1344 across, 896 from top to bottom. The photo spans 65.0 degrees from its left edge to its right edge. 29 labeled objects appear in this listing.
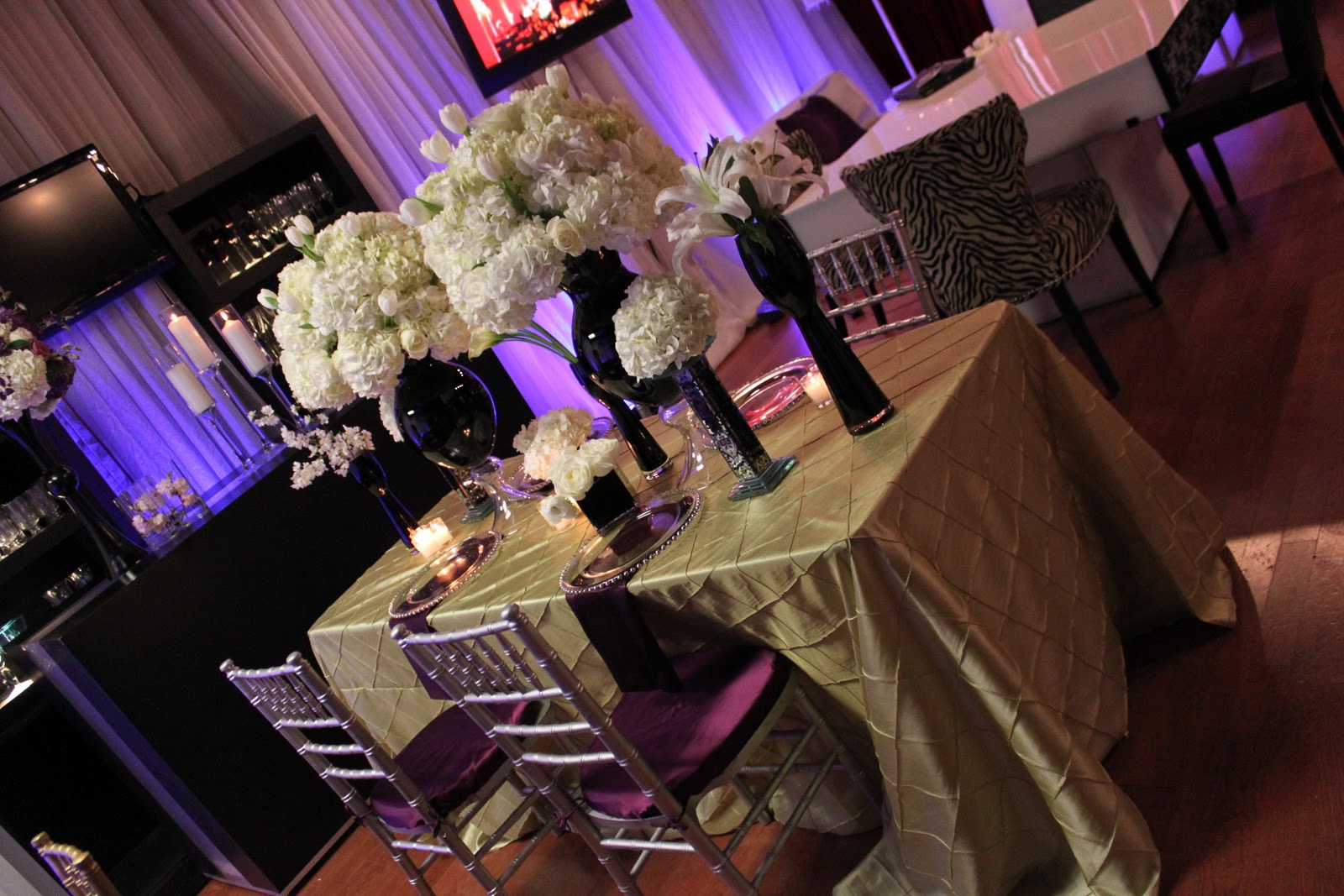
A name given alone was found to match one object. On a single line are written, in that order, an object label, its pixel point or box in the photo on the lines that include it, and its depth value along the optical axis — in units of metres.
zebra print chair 2.89
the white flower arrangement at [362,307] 1.97
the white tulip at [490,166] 1.58
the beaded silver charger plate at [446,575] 2.22
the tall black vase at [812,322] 1.67
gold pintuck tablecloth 1.53
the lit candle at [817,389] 2.09
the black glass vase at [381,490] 2.61
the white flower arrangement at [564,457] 1.97
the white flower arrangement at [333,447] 2.45
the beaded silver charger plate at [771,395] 2.14
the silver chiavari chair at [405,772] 2.10
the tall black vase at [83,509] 3.14
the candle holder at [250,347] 3.55
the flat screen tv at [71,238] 3.40
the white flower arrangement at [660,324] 1.66
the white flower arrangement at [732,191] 1.55
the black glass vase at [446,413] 2.26
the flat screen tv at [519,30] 5.09
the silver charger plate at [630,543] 1.84
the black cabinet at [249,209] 3.76
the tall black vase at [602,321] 1.83
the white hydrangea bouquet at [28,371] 2.88
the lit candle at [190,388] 3.30
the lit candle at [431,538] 2.59
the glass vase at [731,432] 1.82
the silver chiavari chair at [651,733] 1.72
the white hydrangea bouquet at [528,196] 1.60
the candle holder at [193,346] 3.44
